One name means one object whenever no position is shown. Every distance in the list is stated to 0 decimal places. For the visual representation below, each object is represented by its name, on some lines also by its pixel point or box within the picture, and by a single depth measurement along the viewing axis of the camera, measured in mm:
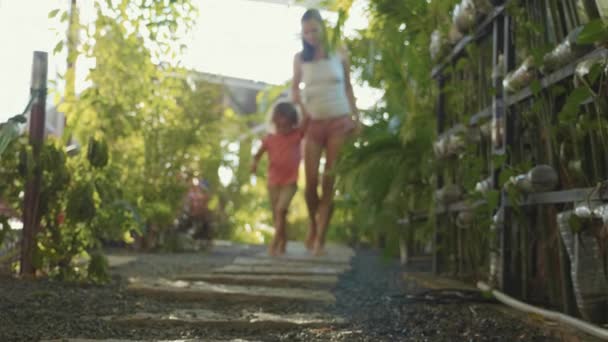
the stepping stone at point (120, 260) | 3720
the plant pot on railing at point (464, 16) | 2396
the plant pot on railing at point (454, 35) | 2648
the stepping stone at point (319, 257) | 4156
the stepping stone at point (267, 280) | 2846
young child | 4777
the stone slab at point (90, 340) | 1477
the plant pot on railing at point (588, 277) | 1474
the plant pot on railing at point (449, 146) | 2629
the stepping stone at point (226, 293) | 2332
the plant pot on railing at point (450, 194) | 2740
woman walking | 4555
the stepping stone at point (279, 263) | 3721
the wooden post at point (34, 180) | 2539
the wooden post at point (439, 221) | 3023
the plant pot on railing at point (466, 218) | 2522
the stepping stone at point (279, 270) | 3197
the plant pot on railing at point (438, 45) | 2832
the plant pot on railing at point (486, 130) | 2397
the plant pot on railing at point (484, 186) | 2213
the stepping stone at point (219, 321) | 1787
